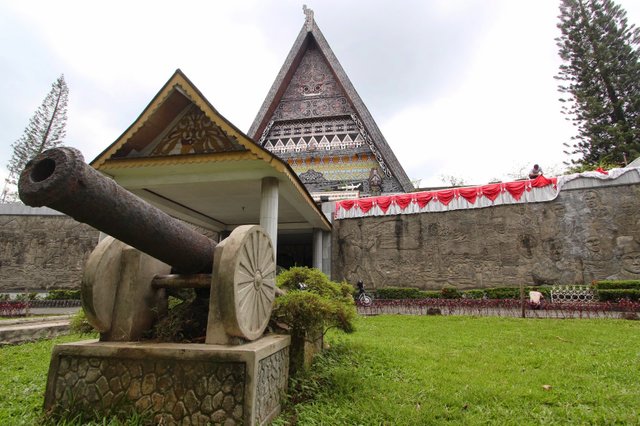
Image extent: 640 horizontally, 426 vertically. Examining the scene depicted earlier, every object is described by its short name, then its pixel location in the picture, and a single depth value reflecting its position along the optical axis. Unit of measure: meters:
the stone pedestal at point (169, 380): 2.27
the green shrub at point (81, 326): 3.66
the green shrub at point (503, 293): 10.48
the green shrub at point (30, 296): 13.47
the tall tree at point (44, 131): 22.83
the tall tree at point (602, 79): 18.66
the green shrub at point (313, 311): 3.36
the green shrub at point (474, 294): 10.96
